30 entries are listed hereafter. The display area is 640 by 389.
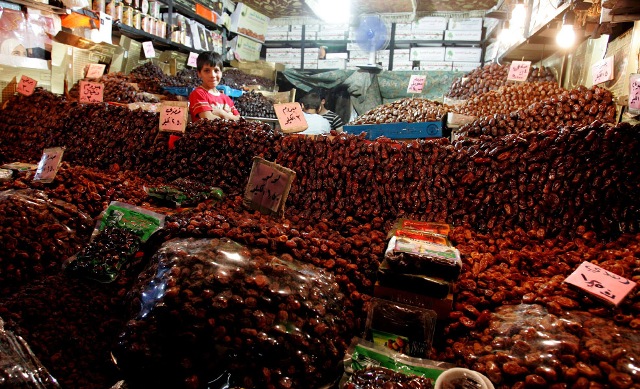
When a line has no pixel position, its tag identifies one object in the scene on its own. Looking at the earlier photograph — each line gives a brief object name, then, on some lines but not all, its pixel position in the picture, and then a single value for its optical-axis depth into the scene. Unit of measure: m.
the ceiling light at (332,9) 8.70
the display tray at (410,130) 3.96
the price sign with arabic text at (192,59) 8.07
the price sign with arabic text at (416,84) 5.38
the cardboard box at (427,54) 9.42
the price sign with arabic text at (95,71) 5.00
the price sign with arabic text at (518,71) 4.68
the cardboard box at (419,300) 1.66
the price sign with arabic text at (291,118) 2.95
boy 3.82
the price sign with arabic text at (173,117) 3.12
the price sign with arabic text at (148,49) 6.90
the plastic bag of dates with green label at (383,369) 1.29
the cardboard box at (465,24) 9.18
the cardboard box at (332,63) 10.21
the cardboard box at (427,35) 9.42
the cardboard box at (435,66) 9.37
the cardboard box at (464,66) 9.22
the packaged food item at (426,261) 1.65
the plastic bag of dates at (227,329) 1.39
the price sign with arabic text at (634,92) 2.29
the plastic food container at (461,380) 1.14
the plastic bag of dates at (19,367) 1.12
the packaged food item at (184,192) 2.60
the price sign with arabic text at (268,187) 2.29
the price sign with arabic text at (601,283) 1.47
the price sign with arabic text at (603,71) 3.23
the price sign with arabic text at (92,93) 4.03
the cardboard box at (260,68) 9.77
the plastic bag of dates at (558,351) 1.20
